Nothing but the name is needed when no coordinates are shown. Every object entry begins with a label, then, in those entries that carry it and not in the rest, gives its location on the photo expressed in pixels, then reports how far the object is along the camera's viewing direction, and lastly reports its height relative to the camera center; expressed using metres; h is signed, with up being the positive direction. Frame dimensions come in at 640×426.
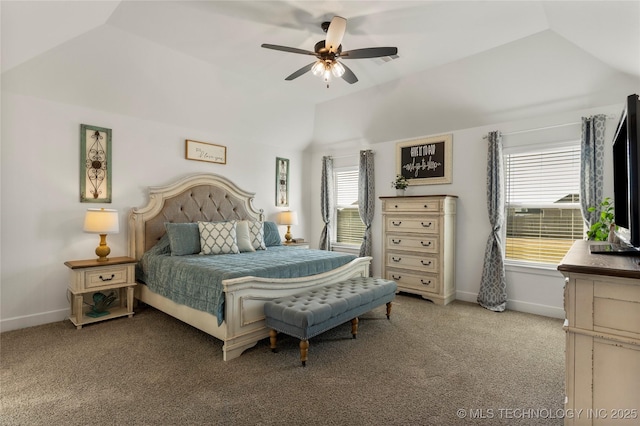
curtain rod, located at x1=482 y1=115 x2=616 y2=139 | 3.50 +1.05
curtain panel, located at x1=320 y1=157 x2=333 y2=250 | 6.16 +0.27
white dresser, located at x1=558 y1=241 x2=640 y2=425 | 1.33 -0.56
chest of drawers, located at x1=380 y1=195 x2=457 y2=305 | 4.32 -0.45
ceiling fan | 2.58 +1.38
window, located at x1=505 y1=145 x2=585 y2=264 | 3.85 +0.11
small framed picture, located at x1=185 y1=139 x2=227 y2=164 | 4.61 +0.92
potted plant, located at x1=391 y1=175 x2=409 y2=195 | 4.92 +0.44
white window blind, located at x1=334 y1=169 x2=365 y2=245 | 6.02 +0.07
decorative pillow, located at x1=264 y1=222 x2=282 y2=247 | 4.97 -0.36
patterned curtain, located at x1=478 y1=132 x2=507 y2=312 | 4.12 -0.29
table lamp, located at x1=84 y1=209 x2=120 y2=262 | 3.38 -0.11
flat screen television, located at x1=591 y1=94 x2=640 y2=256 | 1.47 +0.18
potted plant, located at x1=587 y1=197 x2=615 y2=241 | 2.89 -0.15
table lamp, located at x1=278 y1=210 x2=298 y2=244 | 5.47 -0.11
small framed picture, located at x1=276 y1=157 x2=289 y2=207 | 5.88 +0.57
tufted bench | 2.56 -0.83
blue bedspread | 2.79 -0.56
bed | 2.69 -0.59
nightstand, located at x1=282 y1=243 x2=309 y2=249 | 5.29 -0.54
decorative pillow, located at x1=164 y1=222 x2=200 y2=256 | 3.80 -0.31
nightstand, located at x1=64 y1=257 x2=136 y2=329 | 3.29 -0.75
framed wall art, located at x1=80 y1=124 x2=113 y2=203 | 3.69 +0.57
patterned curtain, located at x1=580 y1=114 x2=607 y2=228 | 3.48 +0.52
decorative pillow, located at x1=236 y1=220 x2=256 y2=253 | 4.27 -0.33
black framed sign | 4.72 +0.83
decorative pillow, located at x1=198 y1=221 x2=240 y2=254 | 3.93 -0.32
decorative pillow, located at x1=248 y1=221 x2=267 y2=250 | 4.49 -0.32
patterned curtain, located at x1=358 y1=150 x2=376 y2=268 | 5.53 +0.33
